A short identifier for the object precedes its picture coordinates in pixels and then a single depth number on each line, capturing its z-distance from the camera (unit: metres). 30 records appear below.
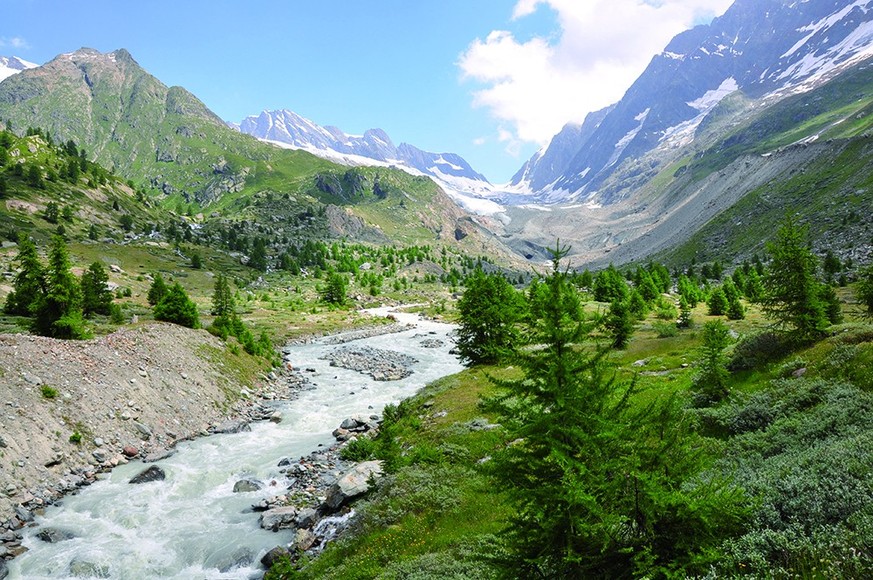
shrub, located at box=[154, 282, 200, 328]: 48.06
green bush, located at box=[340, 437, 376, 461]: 29.20
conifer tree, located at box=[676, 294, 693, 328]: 59.13
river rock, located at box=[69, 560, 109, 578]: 18.72
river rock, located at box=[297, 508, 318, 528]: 21.78
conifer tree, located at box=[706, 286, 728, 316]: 74.31
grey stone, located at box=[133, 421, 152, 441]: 32.00
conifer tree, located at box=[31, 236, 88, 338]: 37.88
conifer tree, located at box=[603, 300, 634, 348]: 47.47
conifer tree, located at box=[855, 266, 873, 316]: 35.06
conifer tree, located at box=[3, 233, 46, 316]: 42.56
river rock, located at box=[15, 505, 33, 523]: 21.81
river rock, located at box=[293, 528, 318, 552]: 19.44
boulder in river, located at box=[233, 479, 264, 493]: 26.31
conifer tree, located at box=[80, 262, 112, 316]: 64.31
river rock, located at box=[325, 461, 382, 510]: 21.83
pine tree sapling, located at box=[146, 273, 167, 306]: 84.56
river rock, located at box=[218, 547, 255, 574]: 19.39
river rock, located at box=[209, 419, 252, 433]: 35.81
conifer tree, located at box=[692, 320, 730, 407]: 22.67
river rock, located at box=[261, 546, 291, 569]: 19.11
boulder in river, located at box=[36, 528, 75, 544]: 20.80
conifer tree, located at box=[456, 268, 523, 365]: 49.72
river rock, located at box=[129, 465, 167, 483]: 26.69
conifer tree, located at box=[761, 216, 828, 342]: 24.05
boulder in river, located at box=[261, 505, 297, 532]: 22.17
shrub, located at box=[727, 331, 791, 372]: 25.67
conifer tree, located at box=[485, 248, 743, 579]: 8.41
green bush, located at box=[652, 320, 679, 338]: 52.49
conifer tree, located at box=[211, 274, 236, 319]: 83.88
